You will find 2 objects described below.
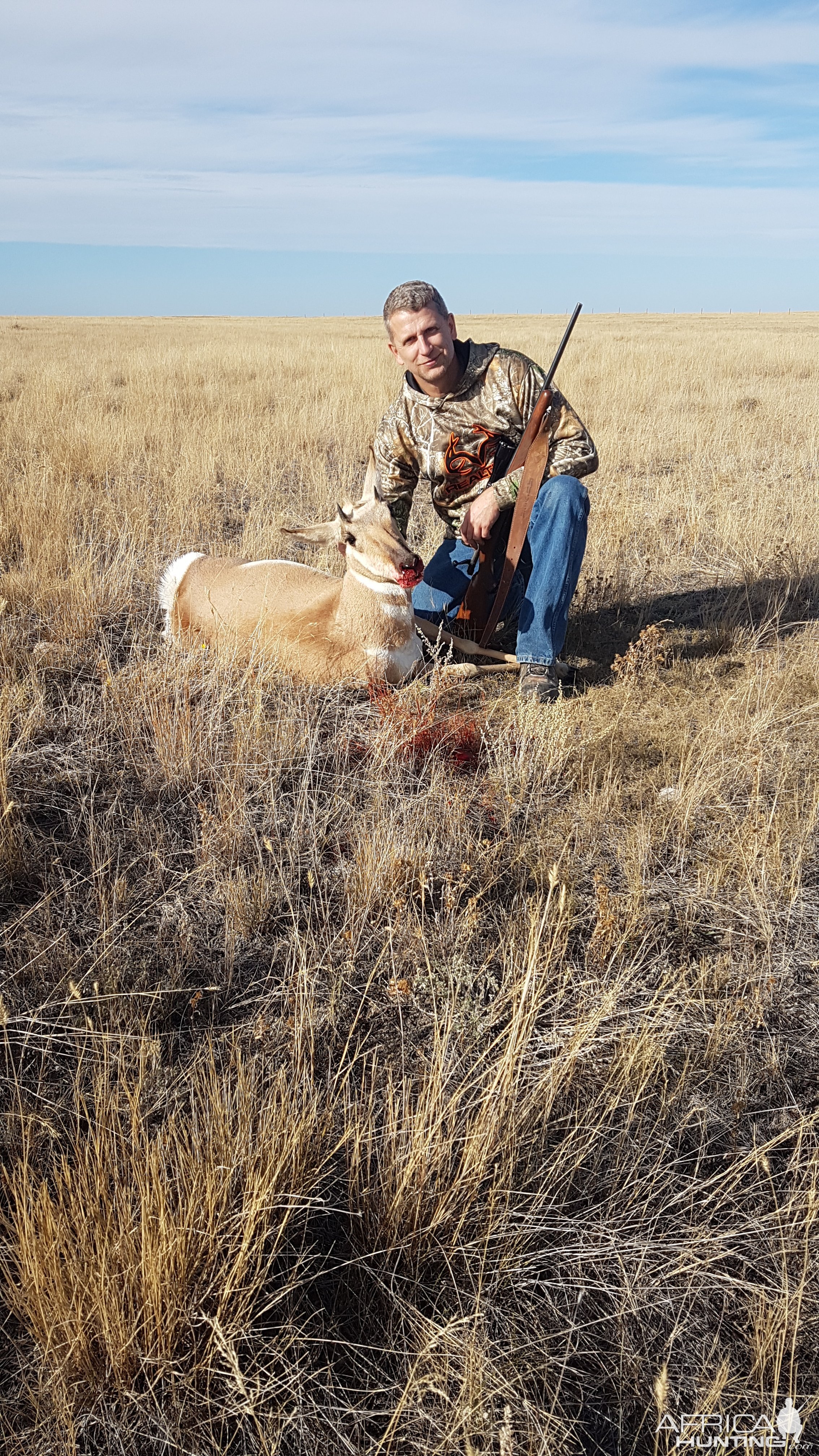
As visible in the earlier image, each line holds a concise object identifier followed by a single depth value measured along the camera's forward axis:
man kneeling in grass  4.60
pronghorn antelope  4.40
